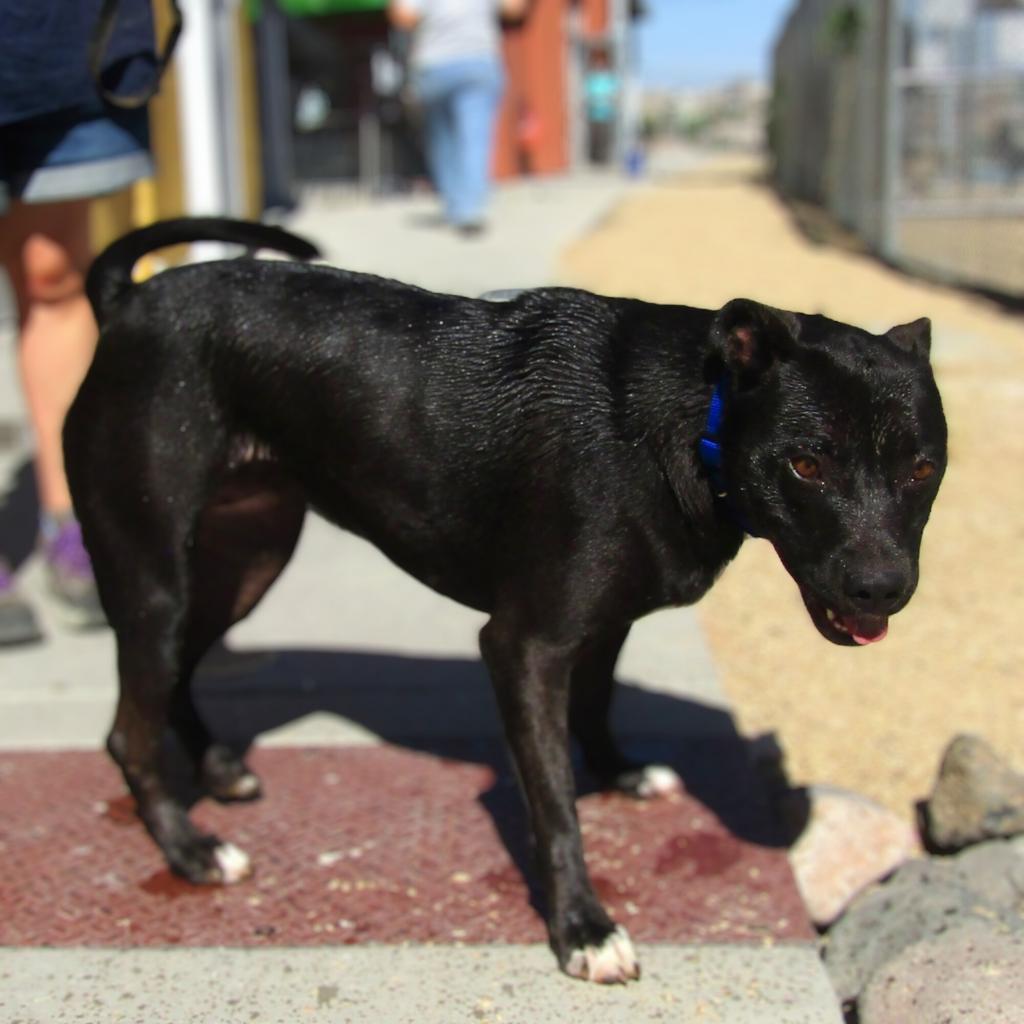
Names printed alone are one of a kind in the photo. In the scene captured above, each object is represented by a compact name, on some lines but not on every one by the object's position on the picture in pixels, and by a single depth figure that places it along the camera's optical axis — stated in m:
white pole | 7.58
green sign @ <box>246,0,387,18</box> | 17.33
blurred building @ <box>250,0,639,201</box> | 15.89
